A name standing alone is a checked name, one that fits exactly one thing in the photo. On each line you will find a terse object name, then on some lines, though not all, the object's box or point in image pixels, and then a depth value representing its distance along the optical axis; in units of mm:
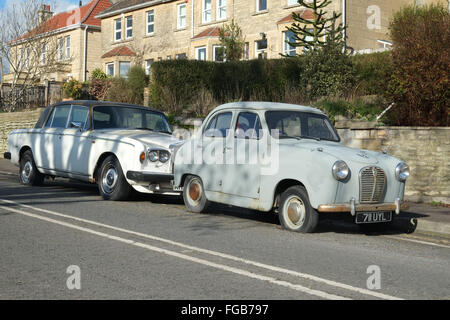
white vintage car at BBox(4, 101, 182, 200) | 10852
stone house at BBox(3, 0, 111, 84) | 45844
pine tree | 20047
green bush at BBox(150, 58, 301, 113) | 20562
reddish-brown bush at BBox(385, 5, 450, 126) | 12875
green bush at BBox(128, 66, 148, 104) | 23656
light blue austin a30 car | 8039
